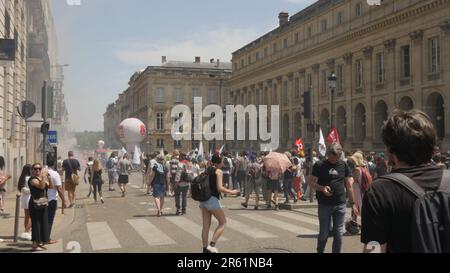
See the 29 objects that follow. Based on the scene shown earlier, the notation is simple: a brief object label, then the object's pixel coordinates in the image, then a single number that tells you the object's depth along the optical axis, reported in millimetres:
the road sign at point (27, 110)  14266
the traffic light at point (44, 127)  15435
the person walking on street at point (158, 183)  13922
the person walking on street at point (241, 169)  21672
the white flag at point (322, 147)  19600
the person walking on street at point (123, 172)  20439
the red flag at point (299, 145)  22841
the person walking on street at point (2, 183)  12169
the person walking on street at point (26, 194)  9602
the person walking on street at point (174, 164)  16844
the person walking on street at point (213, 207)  7879
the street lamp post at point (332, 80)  22625
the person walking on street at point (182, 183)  14102
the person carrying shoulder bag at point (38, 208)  8688
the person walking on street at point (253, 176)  16552
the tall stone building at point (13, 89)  20406
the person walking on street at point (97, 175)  17881
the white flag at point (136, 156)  39375
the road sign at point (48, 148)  16094
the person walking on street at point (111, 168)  26156
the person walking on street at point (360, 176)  10781
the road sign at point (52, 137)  20033
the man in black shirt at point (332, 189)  6992
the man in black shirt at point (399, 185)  2543
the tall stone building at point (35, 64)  30438
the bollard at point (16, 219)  9516
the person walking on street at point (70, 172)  16484
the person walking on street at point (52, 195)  9551
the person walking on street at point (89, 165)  20975
